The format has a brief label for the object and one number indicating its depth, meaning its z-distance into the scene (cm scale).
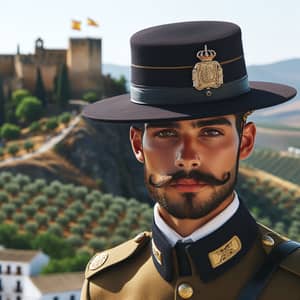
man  377
